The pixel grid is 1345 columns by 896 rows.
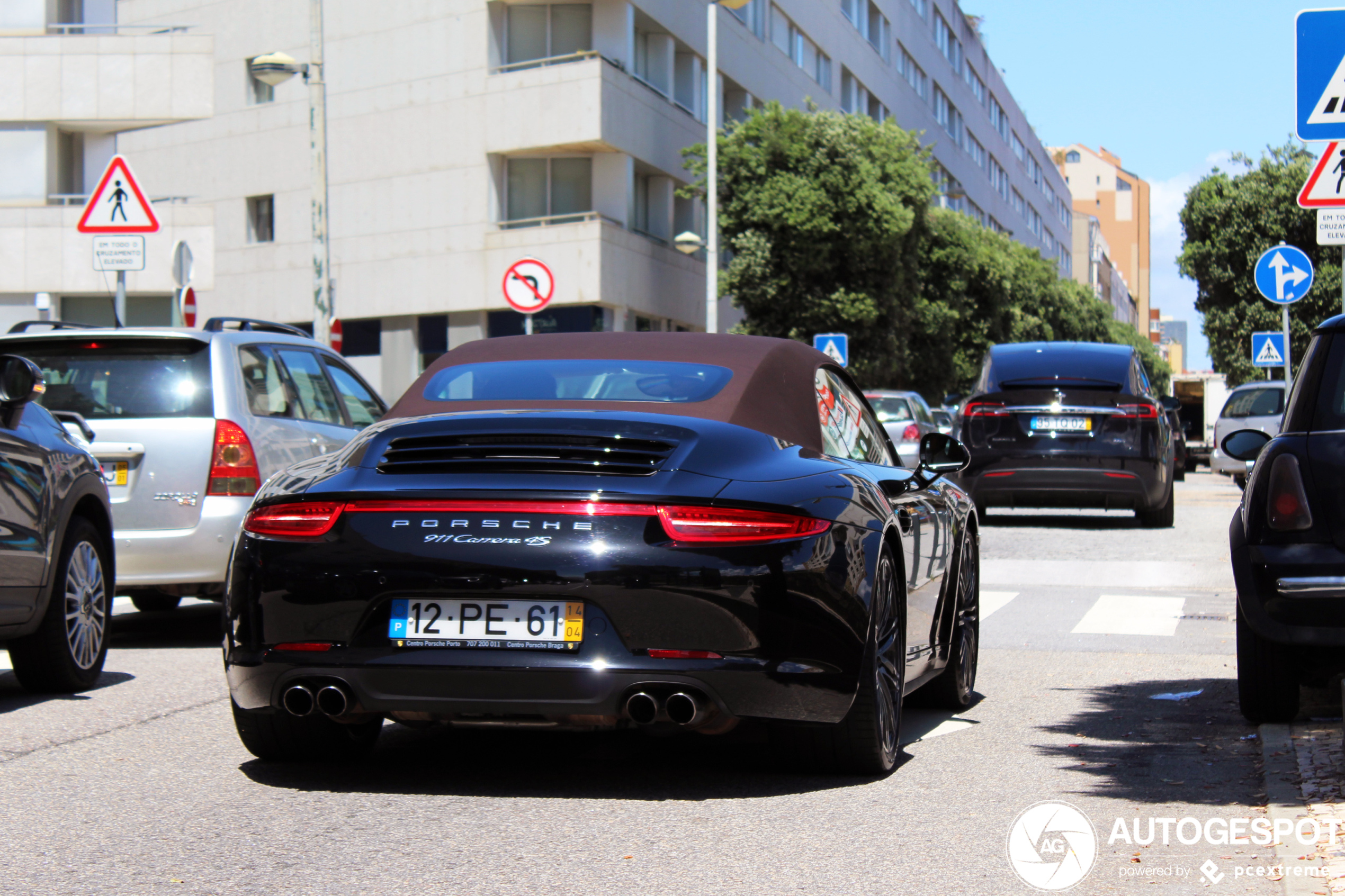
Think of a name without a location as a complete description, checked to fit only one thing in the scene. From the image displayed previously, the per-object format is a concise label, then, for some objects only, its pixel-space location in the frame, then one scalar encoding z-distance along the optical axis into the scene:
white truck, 42.69
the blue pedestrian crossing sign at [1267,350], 30.98
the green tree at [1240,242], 49.34
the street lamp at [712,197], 31.73
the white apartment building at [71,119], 31.66
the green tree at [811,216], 37.03
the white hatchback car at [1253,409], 27.55
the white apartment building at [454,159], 34.16
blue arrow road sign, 18.62
